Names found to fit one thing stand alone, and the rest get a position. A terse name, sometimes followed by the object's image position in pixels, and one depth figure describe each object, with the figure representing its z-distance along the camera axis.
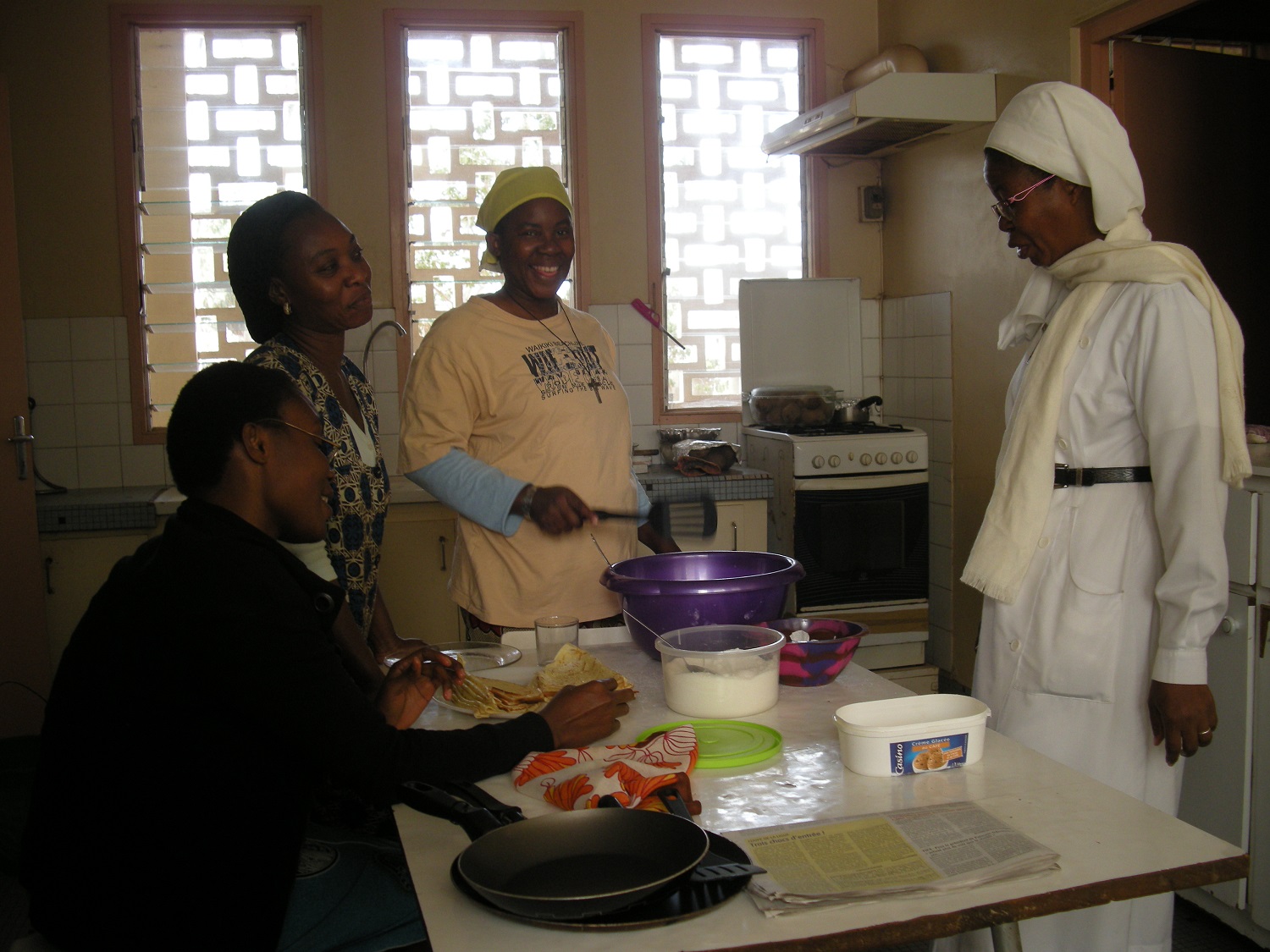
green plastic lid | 1.33
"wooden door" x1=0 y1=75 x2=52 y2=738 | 3.44
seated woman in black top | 1.17
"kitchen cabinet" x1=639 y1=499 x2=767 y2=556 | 3.87
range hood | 3.72
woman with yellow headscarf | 2.19
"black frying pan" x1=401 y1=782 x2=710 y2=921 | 0.95
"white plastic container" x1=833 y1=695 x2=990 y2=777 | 1.27
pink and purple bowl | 1.66
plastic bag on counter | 3.94
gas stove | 3.82
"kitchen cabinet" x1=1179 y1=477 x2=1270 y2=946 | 2.32
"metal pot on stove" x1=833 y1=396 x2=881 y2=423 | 4.22
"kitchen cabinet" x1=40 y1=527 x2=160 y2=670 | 3.57
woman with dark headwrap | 1.95
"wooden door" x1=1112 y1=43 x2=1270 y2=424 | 3.19
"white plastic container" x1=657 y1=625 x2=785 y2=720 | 1.51
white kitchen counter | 0.94
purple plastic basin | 1.75
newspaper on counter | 0.99
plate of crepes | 1.58
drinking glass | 1.82
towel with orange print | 1.20
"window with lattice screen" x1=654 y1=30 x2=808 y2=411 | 4.48
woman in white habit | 1.64
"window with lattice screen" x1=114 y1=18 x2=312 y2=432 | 4.11
